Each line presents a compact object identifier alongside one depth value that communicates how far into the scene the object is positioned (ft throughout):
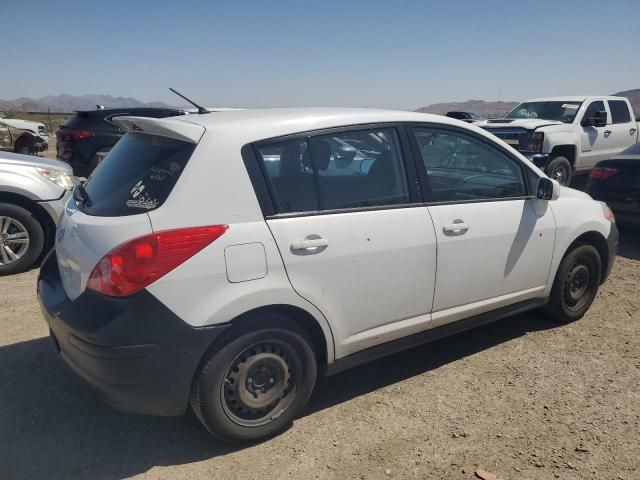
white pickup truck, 32.32
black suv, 28.73
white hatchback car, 7.80
